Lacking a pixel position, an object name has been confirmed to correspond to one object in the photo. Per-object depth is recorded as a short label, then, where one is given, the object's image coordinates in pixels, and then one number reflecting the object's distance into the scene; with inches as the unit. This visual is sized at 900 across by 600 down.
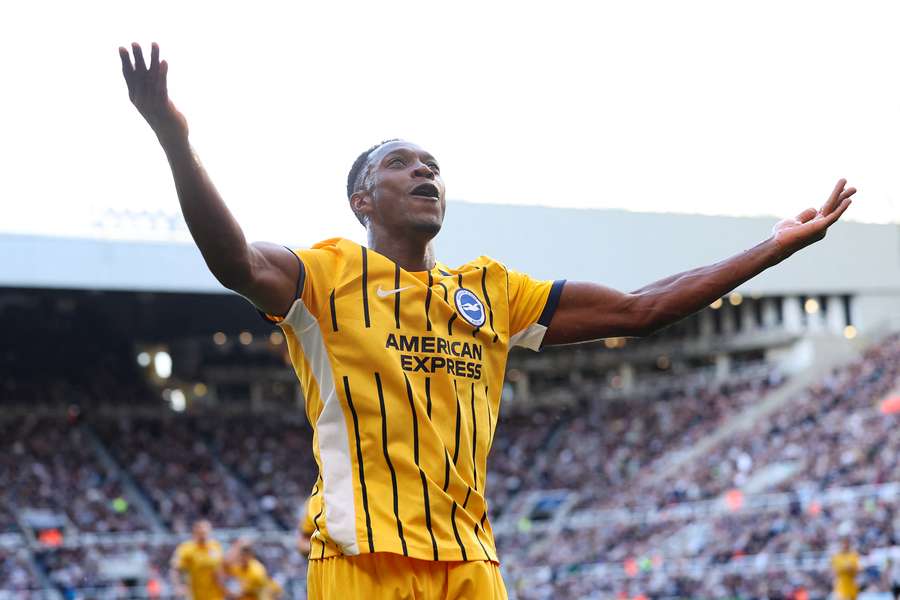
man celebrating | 133.9
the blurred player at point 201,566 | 679.1
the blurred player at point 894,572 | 790.1
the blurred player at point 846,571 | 753.0
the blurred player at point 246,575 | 645.9
